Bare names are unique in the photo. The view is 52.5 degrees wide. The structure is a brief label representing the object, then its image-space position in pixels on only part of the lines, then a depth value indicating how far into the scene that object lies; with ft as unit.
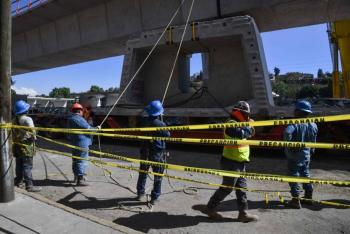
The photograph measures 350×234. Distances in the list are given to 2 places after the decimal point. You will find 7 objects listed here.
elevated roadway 35.45
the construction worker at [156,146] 18.10
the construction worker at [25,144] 21.56
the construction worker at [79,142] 22.39
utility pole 17.84
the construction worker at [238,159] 15.52
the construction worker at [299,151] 17.65
